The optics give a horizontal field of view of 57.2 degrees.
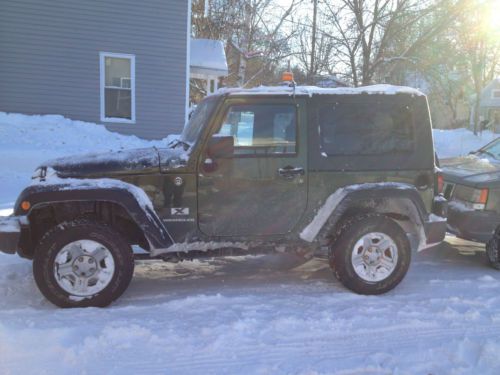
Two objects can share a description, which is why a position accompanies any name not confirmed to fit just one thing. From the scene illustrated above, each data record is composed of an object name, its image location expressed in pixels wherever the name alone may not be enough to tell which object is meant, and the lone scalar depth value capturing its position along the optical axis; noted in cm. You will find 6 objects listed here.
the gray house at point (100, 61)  1256
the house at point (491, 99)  3944
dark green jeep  394
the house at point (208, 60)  1554
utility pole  1677
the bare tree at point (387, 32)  1487
